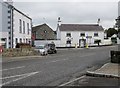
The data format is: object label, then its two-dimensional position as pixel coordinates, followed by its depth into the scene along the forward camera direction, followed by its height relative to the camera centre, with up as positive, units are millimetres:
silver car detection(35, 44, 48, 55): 26751 -394
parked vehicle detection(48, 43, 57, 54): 30686 -293
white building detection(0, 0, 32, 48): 26584 +3158
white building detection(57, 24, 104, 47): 59062 +3781
